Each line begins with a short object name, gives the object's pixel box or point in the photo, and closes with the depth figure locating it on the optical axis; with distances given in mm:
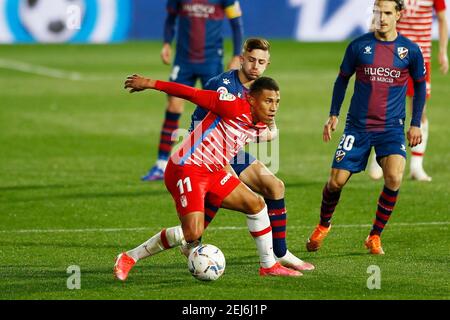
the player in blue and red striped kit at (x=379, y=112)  20016
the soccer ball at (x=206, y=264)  16687
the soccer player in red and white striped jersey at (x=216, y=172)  17250
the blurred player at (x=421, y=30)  27297
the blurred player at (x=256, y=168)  17969
